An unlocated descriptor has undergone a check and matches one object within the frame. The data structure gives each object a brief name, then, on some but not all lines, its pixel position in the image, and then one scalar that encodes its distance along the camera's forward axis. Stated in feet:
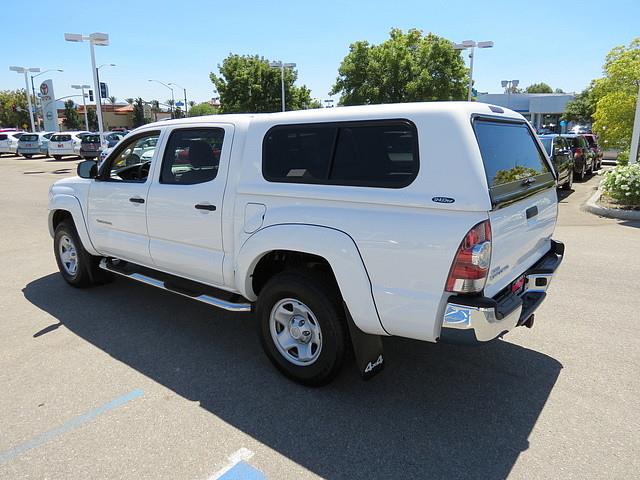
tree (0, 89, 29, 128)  247.29
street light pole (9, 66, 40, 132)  135.23
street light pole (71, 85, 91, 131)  195.24
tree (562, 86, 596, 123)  177.03
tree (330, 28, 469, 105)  108.68
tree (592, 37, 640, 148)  46.75
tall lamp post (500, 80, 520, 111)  139.95
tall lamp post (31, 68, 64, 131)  264.93
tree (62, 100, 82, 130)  298.76
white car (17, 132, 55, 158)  99.96
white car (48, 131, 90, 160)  91.76
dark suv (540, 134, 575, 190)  41.68
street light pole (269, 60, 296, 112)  107.55
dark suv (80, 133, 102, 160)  88.35
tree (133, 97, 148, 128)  306.55
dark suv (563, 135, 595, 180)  53.36
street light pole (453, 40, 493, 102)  84.02
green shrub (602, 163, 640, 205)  33.14
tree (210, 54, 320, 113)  127.13
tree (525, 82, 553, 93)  481.55
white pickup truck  8.87
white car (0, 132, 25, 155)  110.63
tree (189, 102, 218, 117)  228.63
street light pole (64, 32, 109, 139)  70.54
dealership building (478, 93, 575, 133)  193.36
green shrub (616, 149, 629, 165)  47.12
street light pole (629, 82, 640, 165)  40.34
